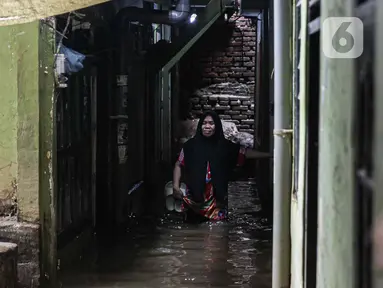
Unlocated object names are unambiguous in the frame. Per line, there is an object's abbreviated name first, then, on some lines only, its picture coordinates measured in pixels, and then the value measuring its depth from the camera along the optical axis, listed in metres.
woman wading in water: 8.98
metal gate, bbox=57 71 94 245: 6.07
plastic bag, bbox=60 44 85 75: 5.51
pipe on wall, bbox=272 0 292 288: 3.92
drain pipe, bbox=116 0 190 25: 8.17
